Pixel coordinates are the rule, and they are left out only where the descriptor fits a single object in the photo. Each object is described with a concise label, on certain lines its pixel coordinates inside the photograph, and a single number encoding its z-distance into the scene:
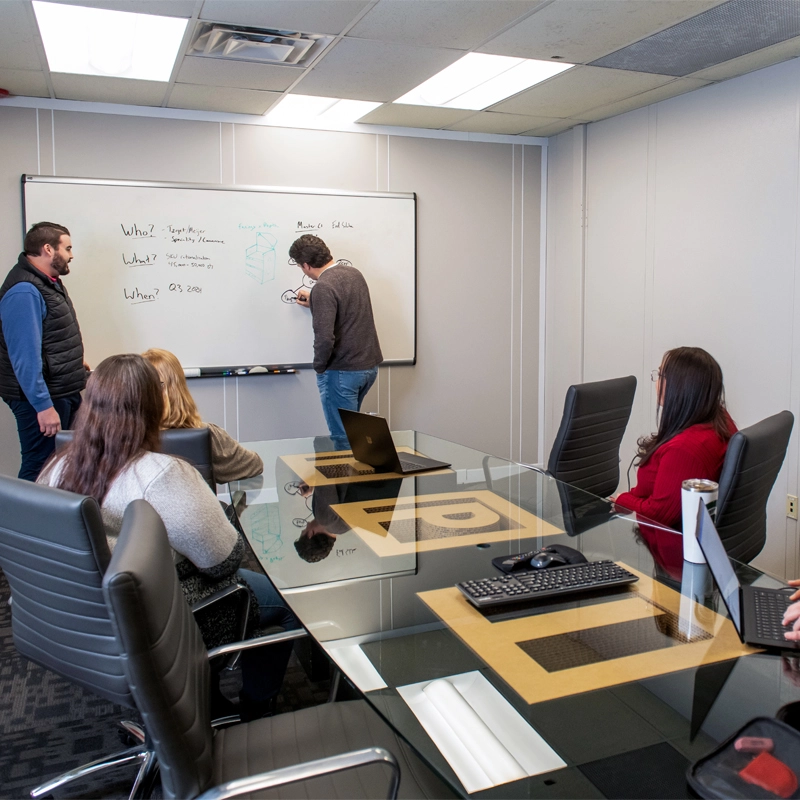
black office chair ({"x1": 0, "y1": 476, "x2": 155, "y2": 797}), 1.41
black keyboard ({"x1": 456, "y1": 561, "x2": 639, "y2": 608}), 1.54
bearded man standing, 3.63
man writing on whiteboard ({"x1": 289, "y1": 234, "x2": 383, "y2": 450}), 4.33
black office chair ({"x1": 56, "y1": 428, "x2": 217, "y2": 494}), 2.40
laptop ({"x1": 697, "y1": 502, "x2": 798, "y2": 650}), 1.38
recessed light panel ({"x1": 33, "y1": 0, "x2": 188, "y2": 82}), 3.04
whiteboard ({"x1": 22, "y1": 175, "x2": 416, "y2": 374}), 4.25
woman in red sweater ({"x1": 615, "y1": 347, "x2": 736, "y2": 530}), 2.30
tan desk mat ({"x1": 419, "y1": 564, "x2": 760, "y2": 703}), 1.25
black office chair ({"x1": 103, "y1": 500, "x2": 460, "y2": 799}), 1.08
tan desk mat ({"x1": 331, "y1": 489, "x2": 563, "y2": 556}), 1.98
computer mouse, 1.71
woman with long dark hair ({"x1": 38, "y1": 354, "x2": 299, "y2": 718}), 1.84
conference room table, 1.09
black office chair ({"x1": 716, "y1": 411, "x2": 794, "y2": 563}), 1.92
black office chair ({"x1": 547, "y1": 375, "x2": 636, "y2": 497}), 2.91
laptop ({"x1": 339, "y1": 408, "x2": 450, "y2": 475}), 2.71
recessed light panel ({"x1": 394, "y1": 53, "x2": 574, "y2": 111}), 3.69
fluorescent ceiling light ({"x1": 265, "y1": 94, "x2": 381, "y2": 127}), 4.43
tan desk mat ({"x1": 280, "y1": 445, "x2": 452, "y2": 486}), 2.70
